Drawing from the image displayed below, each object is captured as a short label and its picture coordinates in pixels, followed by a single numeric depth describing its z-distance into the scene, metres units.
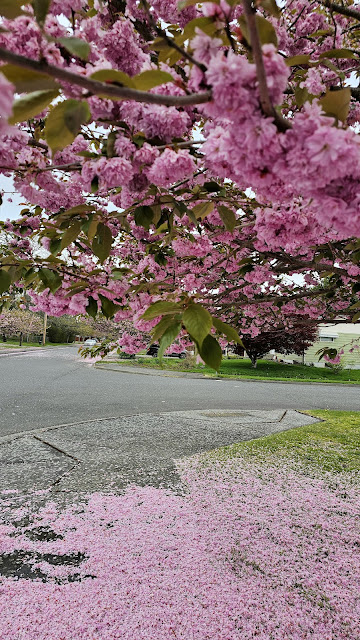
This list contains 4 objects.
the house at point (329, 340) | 29.86
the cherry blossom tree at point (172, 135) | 0.67
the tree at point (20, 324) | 32.56
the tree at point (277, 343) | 19.60
